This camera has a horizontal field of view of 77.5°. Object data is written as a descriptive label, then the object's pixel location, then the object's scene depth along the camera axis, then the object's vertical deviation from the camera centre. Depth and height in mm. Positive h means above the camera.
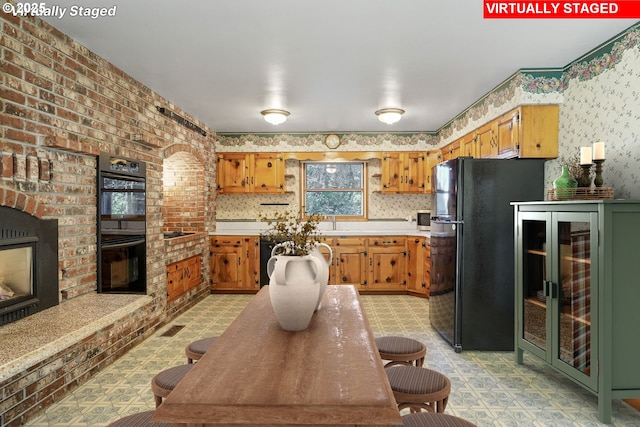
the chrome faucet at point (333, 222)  6484 -180
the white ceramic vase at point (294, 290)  1602 -318
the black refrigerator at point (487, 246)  3549 -313
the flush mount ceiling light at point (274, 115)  4906 +1193
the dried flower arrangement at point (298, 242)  1745 -136
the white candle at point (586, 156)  2779 +385
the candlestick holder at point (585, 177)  2842 +244
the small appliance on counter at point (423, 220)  6169 -141
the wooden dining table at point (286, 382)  1038 -503
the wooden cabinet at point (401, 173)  6297 +601
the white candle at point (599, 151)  2699 +407
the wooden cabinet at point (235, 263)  5953 -777
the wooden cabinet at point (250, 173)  6316 +604
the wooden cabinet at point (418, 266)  5592 -792
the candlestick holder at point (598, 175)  2738 +248
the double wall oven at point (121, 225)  3215 -122
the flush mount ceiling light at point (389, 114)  4879 +1190
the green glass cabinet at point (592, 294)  2363 -532
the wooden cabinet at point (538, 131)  3586 +720
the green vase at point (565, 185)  2838 +187
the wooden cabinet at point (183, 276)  4543 -802
